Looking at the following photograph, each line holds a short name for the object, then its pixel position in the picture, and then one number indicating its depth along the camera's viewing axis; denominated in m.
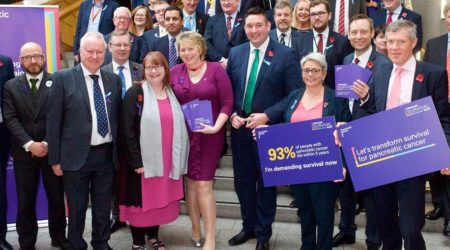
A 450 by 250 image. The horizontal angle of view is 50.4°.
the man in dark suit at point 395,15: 4.81
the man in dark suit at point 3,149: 4.00
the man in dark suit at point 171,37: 4.64
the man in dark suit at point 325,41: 4.43
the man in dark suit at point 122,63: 4.12
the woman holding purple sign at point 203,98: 3.79
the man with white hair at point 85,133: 3.49
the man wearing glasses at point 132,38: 4.98
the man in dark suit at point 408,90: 2.97
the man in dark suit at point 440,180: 4.19
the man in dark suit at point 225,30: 4.94
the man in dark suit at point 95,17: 6.05
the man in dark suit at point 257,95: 3.84
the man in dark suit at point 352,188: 3.84
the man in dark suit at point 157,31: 4.94
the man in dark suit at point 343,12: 5.16
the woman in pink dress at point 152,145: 3.72
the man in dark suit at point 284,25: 4.64
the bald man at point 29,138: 3.83
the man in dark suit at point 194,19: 5.28
